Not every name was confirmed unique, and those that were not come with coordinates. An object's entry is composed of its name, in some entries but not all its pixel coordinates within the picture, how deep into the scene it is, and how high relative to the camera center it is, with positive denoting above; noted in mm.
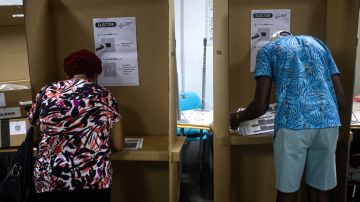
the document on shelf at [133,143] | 1849 -493
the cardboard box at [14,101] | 2197 -295
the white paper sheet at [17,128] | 2274 -474
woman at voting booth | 1497 -373
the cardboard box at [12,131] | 2258 -495
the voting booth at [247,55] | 1903 -36
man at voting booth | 1579 -257
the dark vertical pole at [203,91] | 3340 -405
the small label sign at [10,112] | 2242 -371
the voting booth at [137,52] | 1872 +3
